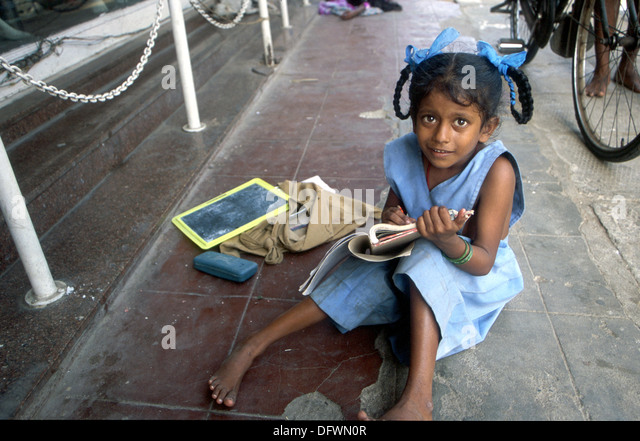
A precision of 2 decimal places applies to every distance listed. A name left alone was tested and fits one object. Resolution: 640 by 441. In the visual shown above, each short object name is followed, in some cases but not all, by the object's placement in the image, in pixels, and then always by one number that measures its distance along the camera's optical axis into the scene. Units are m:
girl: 1.42
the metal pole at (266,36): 3.94
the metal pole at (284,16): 5.10
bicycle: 2.64
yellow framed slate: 2.26
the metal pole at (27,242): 1.53
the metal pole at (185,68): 2.75
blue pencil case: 1.99
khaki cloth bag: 2.17
